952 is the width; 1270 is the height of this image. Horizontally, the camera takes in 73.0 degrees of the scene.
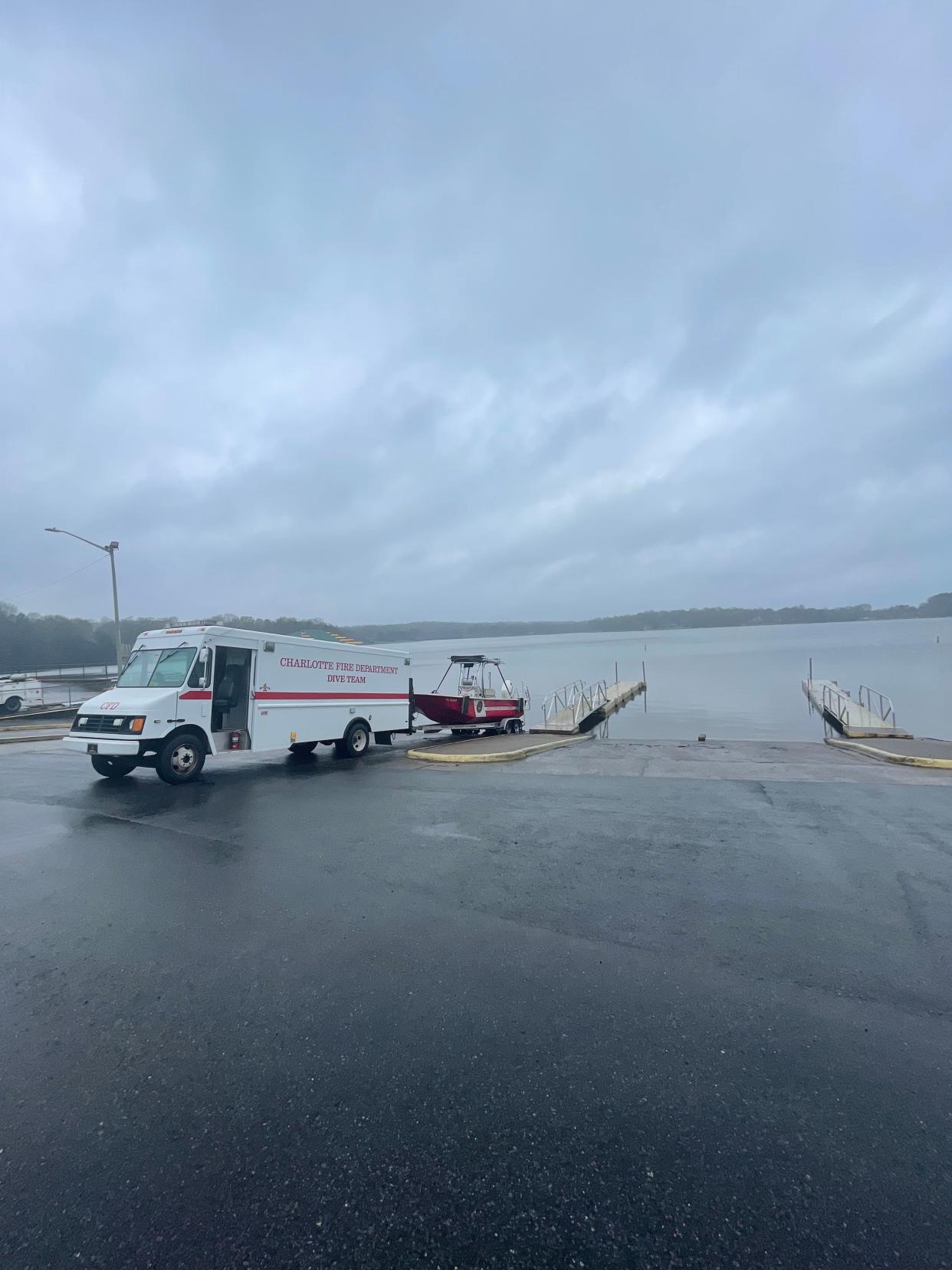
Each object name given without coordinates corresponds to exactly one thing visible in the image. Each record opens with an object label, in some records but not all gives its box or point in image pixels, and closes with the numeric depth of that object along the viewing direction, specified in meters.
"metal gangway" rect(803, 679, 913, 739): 20.33
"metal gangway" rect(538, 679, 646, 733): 24.70
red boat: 18.38
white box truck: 10.48
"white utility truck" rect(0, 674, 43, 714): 30.08
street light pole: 27.76
